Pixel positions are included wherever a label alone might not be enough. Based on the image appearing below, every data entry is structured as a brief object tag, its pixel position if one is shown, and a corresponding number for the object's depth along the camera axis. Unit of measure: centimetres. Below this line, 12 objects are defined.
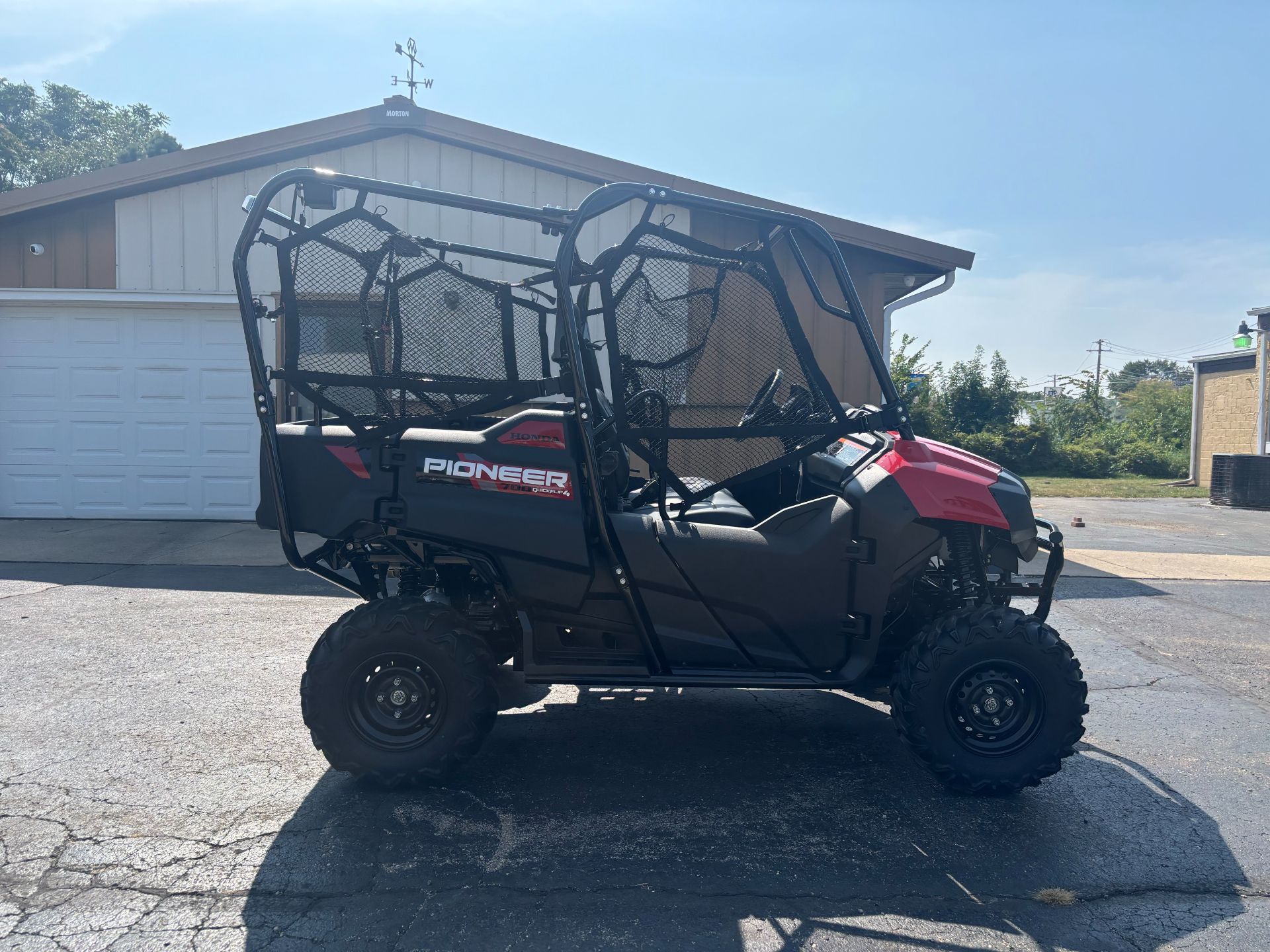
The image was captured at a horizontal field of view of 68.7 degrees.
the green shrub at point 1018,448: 2981
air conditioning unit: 1697
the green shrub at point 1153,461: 2988
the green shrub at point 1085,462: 2953
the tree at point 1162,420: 3434
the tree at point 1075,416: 3541
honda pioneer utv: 371
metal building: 995
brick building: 2281
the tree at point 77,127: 5028
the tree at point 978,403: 3234
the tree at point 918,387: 2825
